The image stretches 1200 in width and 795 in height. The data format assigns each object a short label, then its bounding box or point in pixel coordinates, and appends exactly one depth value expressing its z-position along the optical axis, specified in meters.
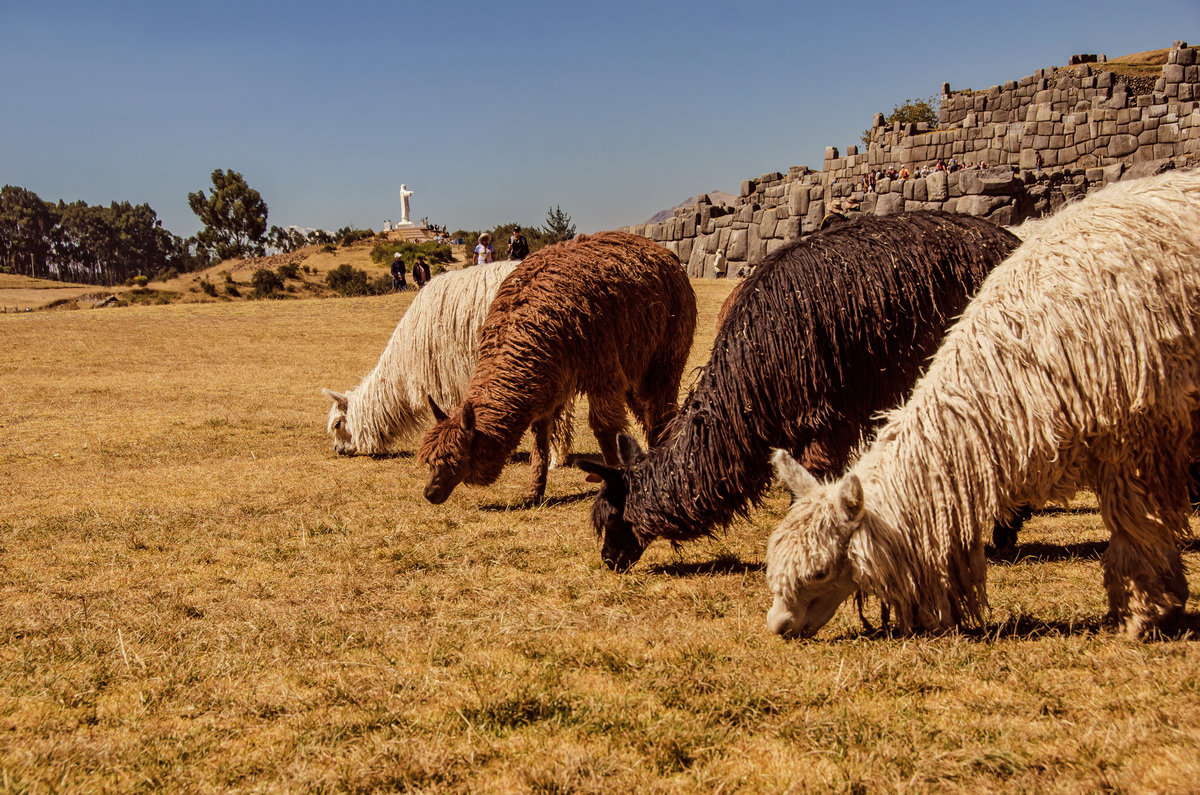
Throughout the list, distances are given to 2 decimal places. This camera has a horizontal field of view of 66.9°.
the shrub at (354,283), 35.25
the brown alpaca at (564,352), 6.39
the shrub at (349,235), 55.78
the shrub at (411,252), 39.50
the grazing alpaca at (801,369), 4.61
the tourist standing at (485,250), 18.56
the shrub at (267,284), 36.25
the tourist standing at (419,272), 24.88
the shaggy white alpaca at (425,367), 8.14
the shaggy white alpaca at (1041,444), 3.40
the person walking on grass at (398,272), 28.09
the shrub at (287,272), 39.59
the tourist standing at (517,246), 17.44
